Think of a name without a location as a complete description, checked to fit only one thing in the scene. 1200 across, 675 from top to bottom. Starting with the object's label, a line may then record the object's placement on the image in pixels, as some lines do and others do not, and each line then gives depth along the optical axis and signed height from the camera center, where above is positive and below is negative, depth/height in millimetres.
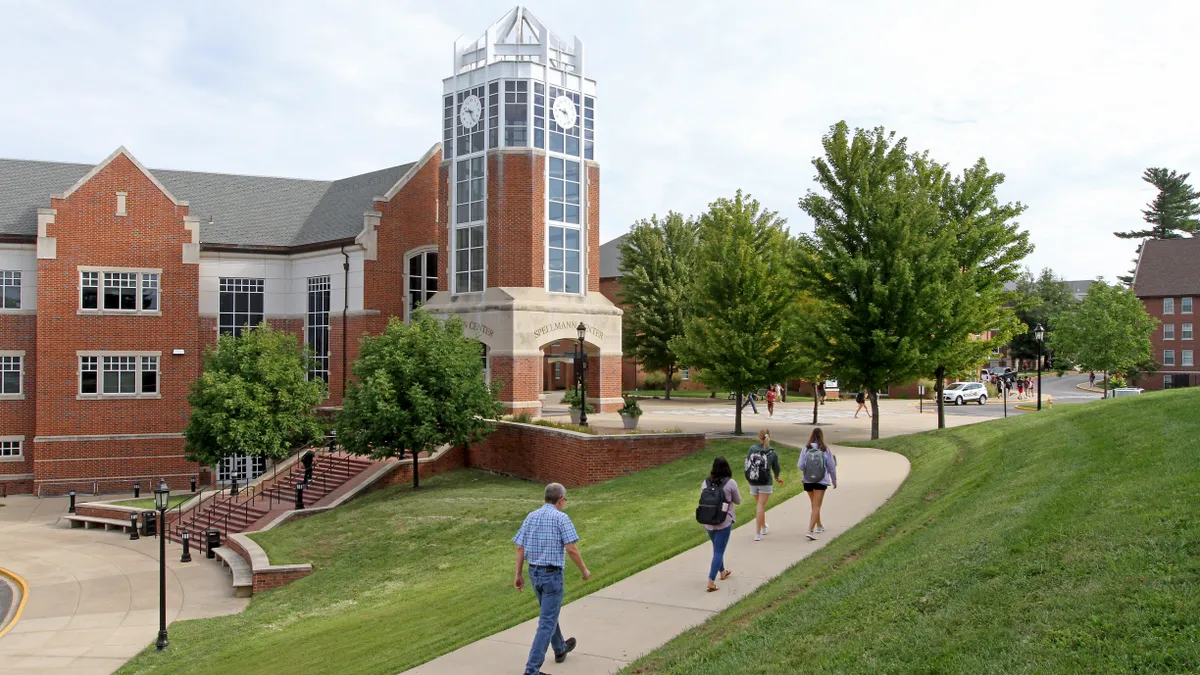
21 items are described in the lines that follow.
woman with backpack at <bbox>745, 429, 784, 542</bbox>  12891 -1715
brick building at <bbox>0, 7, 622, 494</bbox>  34031 +3187
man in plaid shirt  8562 -1880
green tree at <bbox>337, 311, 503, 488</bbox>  26578 -1299
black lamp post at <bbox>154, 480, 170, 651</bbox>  15883 -3699
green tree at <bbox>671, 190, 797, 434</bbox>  28469 +1133
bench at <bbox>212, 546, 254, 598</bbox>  20188 -5048
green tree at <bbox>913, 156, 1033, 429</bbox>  26125 +2950
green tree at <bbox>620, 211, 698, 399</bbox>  53672 +3933
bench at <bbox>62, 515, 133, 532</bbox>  30250 -5616
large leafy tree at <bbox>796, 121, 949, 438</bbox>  25203 +2552
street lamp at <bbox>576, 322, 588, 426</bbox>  27808 -1328
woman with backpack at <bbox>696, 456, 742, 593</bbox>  10789 -1846
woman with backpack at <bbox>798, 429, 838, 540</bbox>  13188 -1707
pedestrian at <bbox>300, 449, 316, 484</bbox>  30328 -3660
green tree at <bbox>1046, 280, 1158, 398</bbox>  52812 +1255
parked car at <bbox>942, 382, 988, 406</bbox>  46438 -2076
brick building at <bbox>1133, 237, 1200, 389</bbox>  73812 +3686
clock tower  33594 +5423
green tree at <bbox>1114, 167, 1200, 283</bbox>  89438 +14086
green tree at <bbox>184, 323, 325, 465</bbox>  30906 -1640
